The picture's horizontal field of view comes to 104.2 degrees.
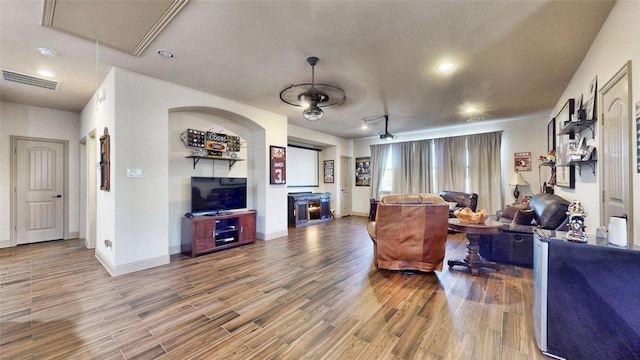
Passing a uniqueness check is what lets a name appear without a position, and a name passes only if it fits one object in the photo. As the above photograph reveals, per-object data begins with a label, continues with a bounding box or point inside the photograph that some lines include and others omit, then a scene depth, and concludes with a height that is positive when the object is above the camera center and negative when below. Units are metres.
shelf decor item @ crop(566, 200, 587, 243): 1.64 -0.32
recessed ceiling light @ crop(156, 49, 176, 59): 2.75 +1.43
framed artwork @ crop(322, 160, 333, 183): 8.13 +0.32
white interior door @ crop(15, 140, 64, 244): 4.60 -0.18
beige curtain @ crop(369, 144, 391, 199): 7.86 +0.52
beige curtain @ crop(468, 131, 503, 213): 5.95 +0.25
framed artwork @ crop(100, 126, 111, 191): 3.31 +0.26
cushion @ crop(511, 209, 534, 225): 3.35 -0.52
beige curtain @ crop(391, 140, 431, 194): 7.01 +0.38
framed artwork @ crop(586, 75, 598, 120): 2.48 +0.80
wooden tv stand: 3.90 -0.87
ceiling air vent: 3.33 +1.42
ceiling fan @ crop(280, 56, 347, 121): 3.38 +1.35
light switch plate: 3.27 +0.11
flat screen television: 4.08 -0.25
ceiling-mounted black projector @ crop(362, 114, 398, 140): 5.44 +1.40
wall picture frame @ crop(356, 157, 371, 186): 8.38 +0.29
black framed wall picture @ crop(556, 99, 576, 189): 3.27 +0.36
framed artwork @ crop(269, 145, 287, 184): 5.16 +0.34
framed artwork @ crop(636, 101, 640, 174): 1.65 +0.32
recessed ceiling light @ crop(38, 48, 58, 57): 2.73 +1.44
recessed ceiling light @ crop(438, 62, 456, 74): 3.02 +1.40
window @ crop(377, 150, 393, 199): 7.87 -0.01
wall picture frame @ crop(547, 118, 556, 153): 4.64 +0.85
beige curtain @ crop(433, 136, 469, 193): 6.48 +0.42
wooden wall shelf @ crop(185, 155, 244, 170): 4.22 +0.39
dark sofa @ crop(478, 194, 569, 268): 3.06 -0.73
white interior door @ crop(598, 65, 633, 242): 1.81 +0.23
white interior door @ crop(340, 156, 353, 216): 8.43 -0.18
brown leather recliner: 2.98 -0.63
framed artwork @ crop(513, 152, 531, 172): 5.66 +0.41
